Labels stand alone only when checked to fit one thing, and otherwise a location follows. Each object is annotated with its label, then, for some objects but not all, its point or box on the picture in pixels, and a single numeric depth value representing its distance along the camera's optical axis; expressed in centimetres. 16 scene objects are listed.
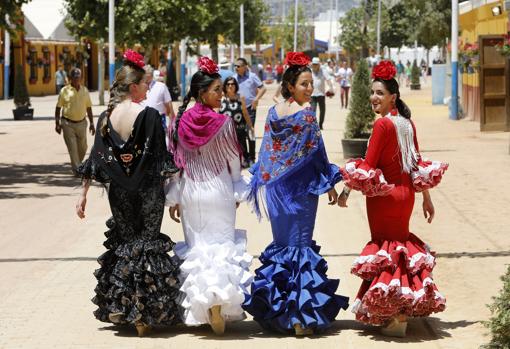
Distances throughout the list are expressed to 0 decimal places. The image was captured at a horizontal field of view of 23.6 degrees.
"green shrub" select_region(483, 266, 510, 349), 610
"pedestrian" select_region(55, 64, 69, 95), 5381
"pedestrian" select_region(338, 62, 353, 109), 4481
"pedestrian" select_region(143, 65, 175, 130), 1595
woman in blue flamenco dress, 796
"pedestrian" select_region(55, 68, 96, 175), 1859
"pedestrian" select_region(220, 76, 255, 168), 1885
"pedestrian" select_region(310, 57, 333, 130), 2689
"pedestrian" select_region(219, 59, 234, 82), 1940
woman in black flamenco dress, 802
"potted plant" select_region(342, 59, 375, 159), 2003
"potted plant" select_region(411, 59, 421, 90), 6900
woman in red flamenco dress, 782
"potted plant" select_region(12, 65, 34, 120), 3822
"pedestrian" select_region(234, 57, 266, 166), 1966
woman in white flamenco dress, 803
